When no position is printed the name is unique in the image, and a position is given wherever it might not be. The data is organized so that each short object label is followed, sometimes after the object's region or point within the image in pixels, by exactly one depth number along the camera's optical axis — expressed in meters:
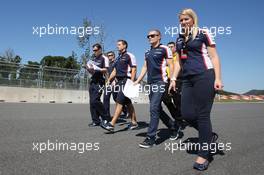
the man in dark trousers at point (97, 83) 5.05
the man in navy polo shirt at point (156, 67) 3.64
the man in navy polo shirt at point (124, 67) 4.69
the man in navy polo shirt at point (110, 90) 5.26
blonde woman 2.73
